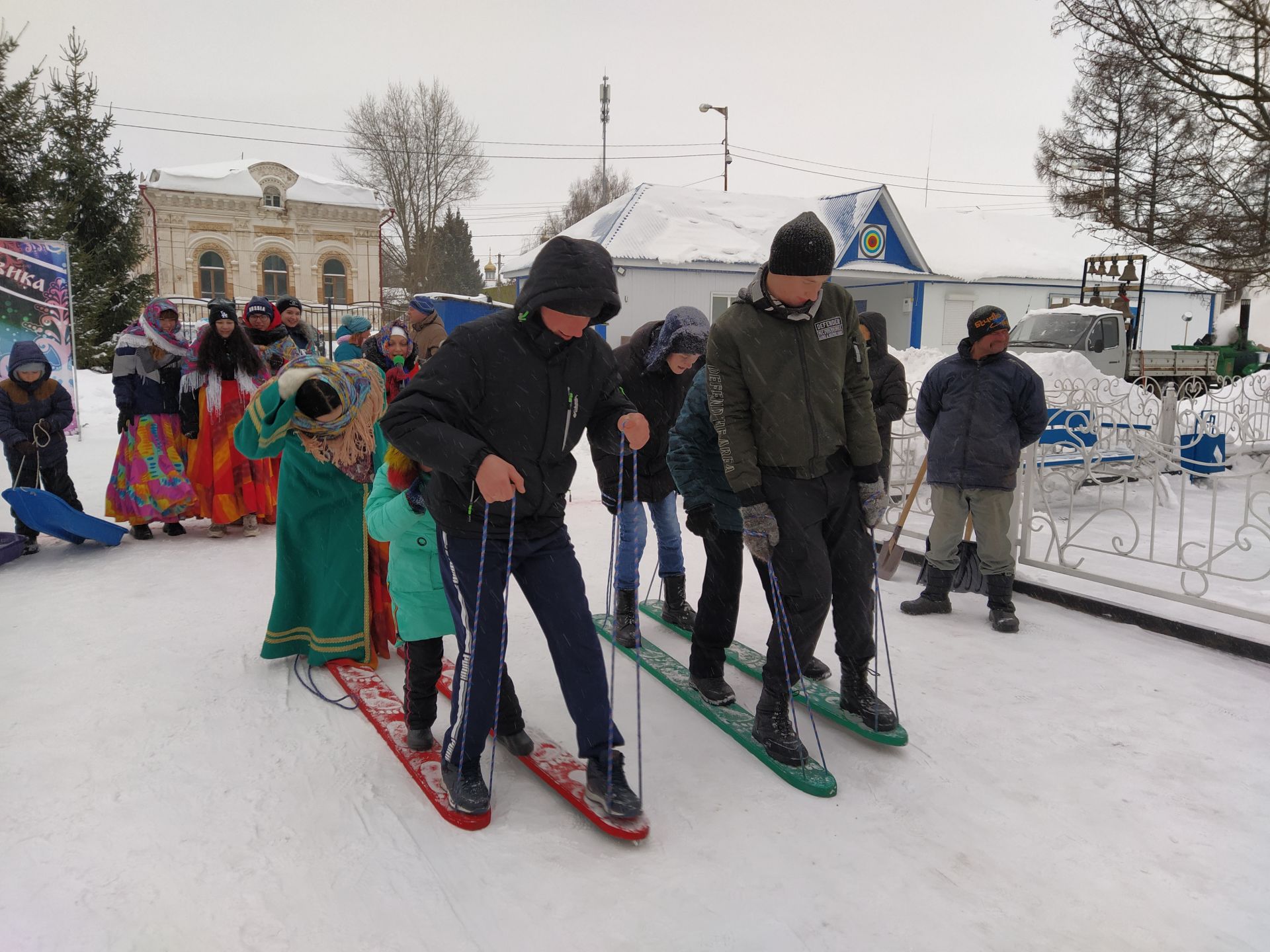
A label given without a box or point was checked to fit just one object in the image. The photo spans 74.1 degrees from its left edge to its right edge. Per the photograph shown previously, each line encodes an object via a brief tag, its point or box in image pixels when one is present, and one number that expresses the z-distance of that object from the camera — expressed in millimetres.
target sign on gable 21266
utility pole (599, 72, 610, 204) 40906
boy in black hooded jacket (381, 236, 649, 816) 2371
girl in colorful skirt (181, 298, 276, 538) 6160
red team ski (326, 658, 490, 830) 2682
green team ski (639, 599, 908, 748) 3153
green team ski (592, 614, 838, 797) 2871
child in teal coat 2852
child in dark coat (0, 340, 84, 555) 5938
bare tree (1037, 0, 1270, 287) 9414
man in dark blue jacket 4461
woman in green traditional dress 3451
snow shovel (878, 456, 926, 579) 5316
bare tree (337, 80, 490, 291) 32625
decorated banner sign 10438
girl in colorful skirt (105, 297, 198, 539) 6203
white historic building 29938
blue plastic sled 5590
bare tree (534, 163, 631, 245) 45250
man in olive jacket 2891
